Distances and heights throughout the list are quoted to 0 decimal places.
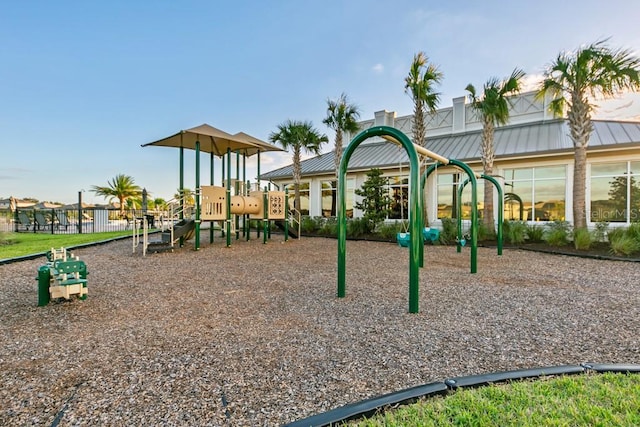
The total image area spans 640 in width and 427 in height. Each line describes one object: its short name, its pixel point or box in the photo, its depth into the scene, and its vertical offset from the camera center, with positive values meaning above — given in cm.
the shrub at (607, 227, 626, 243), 893 -56
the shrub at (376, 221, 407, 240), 1311 -67
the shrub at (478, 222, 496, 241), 1135 -66
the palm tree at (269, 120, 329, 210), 1623 +400
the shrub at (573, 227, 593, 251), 914 -74
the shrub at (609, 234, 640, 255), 829 -82
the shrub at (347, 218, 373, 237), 1438 -54
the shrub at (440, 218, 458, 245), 1163 -68
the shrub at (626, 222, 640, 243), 880 -48
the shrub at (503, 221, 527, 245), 1056 -58
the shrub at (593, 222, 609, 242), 963 -54
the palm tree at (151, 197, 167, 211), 3514 +169
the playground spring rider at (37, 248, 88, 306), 417 -89
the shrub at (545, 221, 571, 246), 995 -64
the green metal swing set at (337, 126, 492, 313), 396 +15
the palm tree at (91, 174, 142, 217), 2858 +245
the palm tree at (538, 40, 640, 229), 879 +386
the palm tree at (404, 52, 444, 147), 1227 +523
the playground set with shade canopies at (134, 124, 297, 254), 974 +67
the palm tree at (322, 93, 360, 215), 1541 +485
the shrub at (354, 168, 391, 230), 1422 +74
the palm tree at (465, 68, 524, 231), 1075 +366
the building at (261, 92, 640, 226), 1117 +202
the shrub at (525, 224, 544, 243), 1084 -65
